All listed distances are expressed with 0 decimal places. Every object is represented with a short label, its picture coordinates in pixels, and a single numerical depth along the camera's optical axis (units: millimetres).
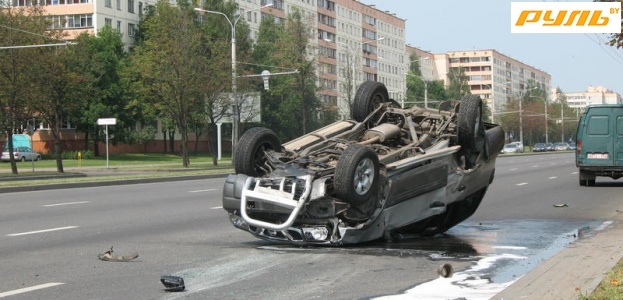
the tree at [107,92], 74125
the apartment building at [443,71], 177275
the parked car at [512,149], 97725
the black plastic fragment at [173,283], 7341
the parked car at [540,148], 109188
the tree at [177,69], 49031
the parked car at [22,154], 67244
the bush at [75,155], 71231
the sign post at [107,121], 46700
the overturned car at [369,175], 9414
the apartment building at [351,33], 107562
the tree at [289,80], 73312
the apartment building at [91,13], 80938
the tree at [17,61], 38969
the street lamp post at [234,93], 47094
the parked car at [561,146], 121225
